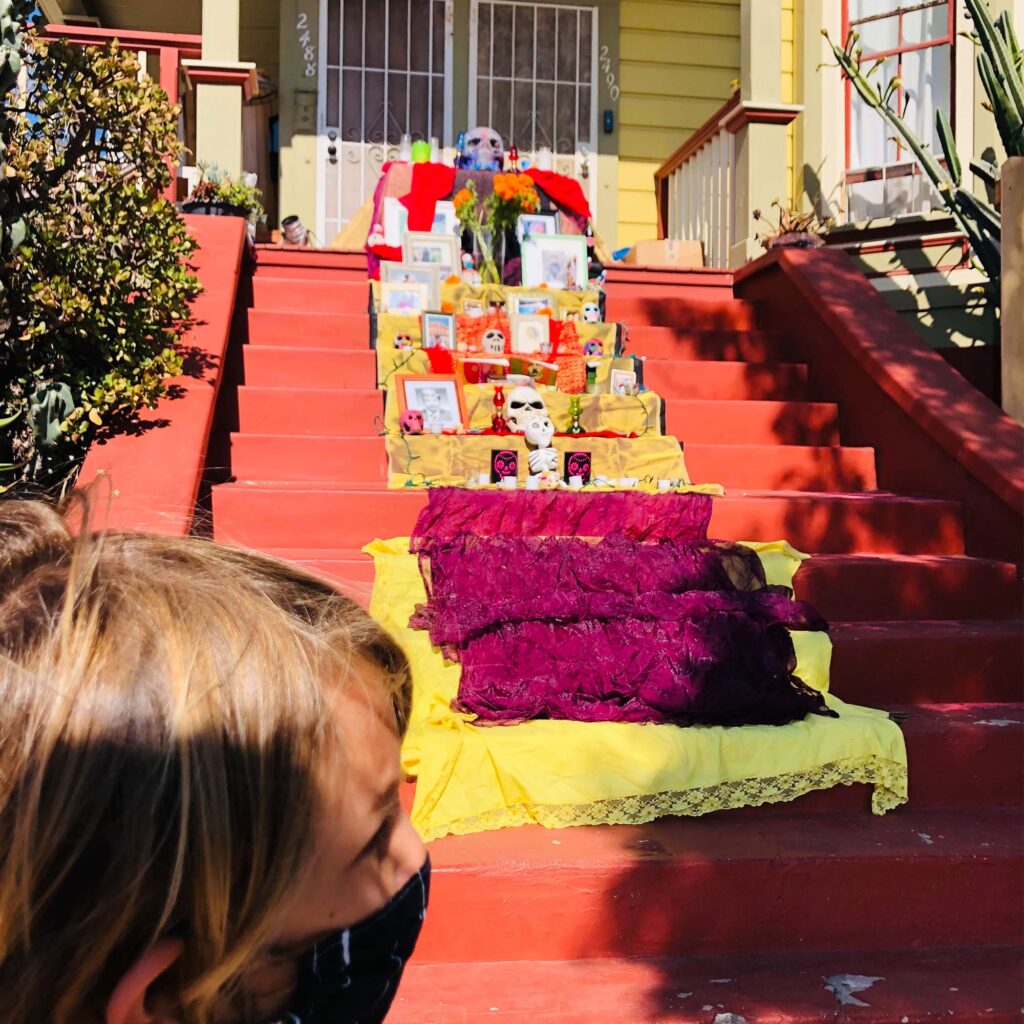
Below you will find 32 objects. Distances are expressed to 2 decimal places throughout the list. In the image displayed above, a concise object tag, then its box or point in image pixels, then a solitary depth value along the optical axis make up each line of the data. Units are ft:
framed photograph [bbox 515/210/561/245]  22.47
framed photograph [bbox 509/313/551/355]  19.49
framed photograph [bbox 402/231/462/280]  21.36
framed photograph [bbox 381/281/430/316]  19.61
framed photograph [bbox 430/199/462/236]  22.82
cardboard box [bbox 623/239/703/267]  24.82
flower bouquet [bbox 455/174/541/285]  22.13
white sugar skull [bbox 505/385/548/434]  16.57
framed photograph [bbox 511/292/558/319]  20.15
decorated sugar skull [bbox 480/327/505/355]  19.24
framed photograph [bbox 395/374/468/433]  16.57
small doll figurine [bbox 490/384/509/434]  16.78
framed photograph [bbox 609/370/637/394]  17.56
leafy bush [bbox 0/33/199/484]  11.85
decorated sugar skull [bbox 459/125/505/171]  23.90
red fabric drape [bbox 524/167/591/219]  23.65
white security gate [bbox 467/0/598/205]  29.09
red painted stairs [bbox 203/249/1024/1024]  7.76
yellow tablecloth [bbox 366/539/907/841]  8.71
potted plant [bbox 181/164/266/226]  18.95
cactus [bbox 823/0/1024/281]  19.15
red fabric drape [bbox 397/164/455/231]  22.63
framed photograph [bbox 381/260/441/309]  20.07
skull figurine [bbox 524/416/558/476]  15.14
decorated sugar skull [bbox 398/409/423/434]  15.96
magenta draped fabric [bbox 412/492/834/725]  9.52
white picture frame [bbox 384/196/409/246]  22.00
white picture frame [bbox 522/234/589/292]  21.59
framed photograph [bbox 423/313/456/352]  18.51
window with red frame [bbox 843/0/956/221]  24.59
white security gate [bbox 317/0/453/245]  28.17
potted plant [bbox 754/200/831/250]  20.90
